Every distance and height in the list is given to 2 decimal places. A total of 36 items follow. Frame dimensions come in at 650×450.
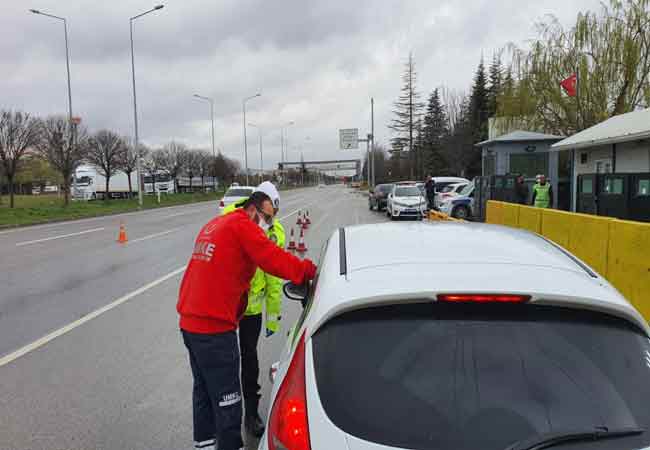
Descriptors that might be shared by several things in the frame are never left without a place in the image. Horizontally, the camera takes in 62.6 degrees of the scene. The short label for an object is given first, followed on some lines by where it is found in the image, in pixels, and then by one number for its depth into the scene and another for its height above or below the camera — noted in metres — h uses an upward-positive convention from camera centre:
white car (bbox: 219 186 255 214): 24.69 -0.39
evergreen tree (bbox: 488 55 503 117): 53.39 +11.05
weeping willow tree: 23.23 +4.88
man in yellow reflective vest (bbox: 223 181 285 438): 3.88 -1.06
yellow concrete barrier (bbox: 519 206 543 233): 10.16 -0.76
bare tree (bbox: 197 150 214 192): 63.57 +2.59
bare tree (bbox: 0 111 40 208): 28.58 +2.66
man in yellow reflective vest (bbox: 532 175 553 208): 15.57 -0.43
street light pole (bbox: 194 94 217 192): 60.20 +3.10
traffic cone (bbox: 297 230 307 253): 13.05 -1.57
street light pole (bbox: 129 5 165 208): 37.43 +4.38
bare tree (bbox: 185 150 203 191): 61.86 +2.66
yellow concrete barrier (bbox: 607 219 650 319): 6.09 -1.00
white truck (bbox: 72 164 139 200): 53.81 +0.14
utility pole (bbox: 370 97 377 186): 55.91 +7.39
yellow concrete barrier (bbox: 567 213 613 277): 7.16 -0.87
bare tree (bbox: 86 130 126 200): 40.50 +2.82
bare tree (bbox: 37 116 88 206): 31.91 +2.49
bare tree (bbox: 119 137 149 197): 45.56 +2.37
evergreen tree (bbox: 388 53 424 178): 72.75 +10.10
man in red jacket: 2.90 -0.62
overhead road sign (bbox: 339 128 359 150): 56.84 +4.73
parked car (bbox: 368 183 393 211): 30.45 -0.81
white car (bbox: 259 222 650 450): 1.66 -0.63
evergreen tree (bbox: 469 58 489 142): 51.28 +7.66
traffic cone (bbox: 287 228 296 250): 13.18 -1.54
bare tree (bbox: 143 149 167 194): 59.21 +2.72
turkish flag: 22.66 +4.02
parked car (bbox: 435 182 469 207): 24.98 -0.52
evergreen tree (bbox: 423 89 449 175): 59.97 +5.64
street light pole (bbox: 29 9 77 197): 32.19 +5.92
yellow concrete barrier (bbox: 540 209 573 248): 8.60 -0.79
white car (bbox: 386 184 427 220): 23.67 -0.92
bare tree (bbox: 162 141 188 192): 60.44 +3.10
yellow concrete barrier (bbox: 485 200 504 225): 13.24 -0.84
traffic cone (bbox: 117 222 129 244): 16.11 -1.58
